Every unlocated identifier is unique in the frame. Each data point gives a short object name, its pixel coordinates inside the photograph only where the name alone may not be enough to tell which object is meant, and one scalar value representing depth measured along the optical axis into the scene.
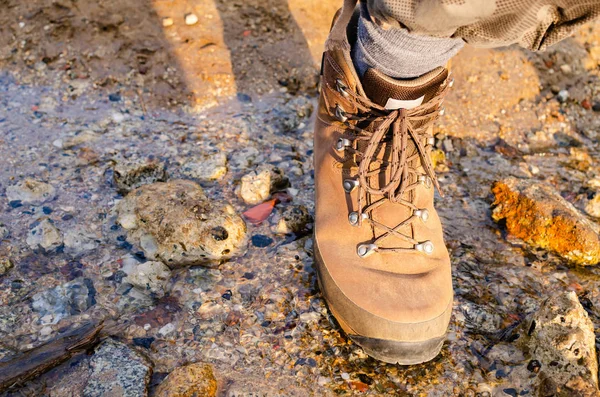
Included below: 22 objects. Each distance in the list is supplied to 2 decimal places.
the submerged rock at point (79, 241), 0.86
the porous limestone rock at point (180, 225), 0.85
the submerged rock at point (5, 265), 0.83
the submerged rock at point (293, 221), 0.90
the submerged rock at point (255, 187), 0.93
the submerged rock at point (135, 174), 0.93
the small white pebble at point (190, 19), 1.16
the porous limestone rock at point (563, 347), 0.75
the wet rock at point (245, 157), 0.98
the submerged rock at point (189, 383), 0.73
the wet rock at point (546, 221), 0.89
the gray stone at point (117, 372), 0.74
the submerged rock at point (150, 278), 0.83
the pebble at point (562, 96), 1.13
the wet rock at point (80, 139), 1.00
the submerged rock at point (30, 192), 0.91
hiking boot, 0.77
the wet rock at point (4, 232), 0.87
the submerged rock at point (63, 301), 0.80
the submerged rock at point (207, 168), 0.95
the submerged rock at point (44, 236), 0.86
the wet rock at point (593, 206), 0.96
